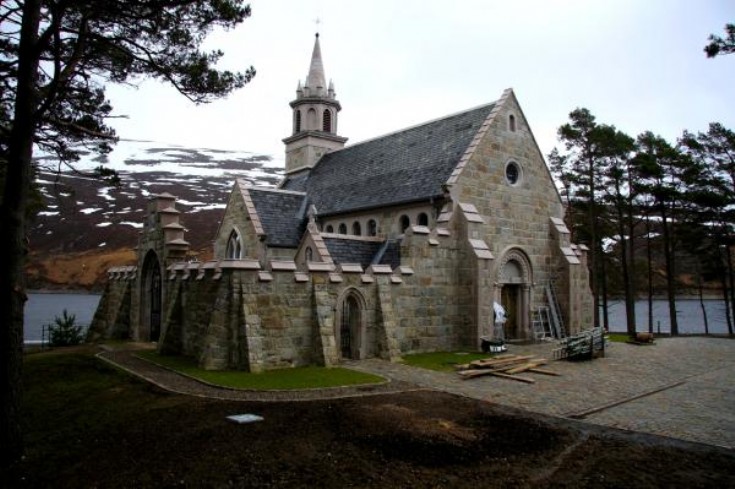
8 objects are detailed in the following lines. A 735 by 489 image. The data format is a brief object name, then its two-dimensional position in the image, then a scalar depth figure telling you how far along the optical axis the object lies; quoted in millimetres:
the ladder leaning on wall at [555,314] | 26141
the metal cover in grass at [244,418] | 10922
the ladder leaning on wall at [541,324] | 25781
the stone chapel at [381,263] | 17656
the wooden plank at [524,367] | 17169
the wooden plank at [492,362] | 17562
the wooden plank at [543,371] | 17125
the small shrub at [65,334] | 26297
